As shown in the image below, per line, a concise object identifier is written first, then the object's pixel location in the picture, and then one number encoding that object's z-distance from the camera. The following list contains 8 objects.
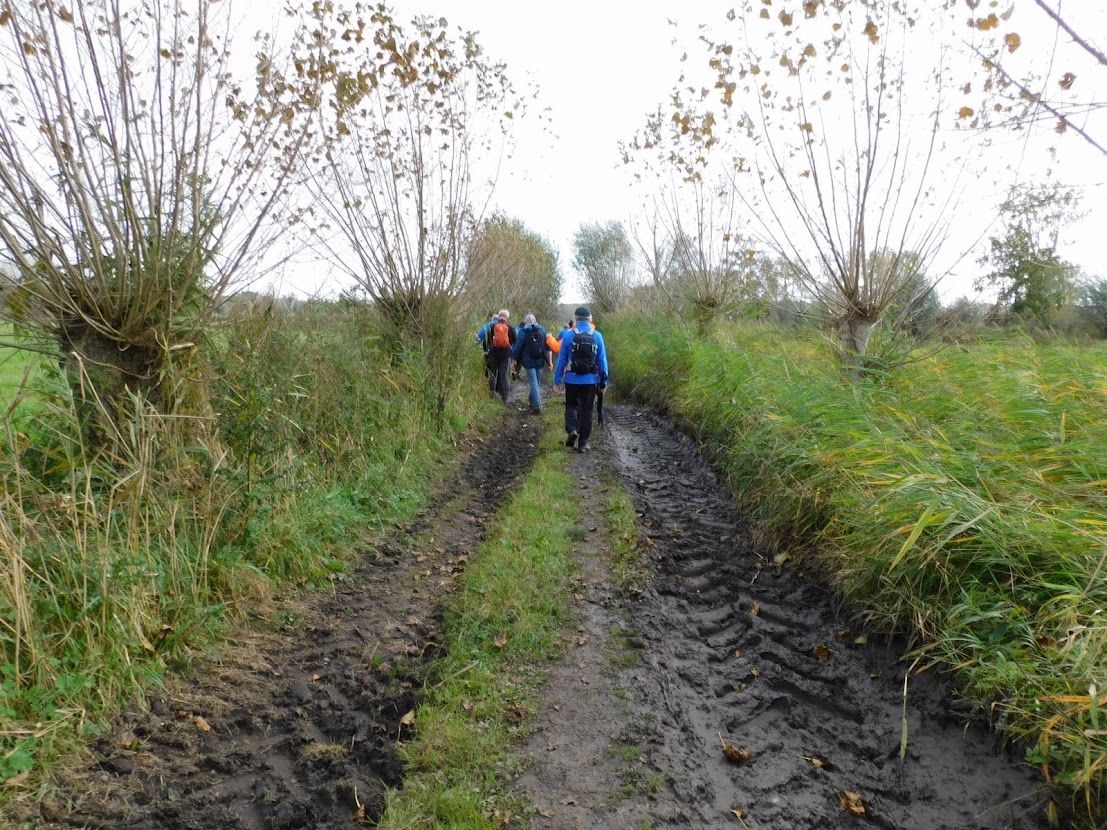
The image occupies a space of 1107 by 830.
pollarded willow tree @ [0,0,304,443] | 3.83
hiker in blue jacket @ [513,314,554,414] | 13.44
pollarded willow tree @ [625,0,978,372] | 6.68
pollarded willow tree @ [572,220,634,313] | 34.78
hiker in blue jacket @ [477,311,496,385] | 14.07
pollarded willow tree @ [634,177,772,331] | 15.23
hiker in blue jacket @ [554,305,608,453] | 9.52
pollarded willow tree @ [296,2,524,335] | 8.07
